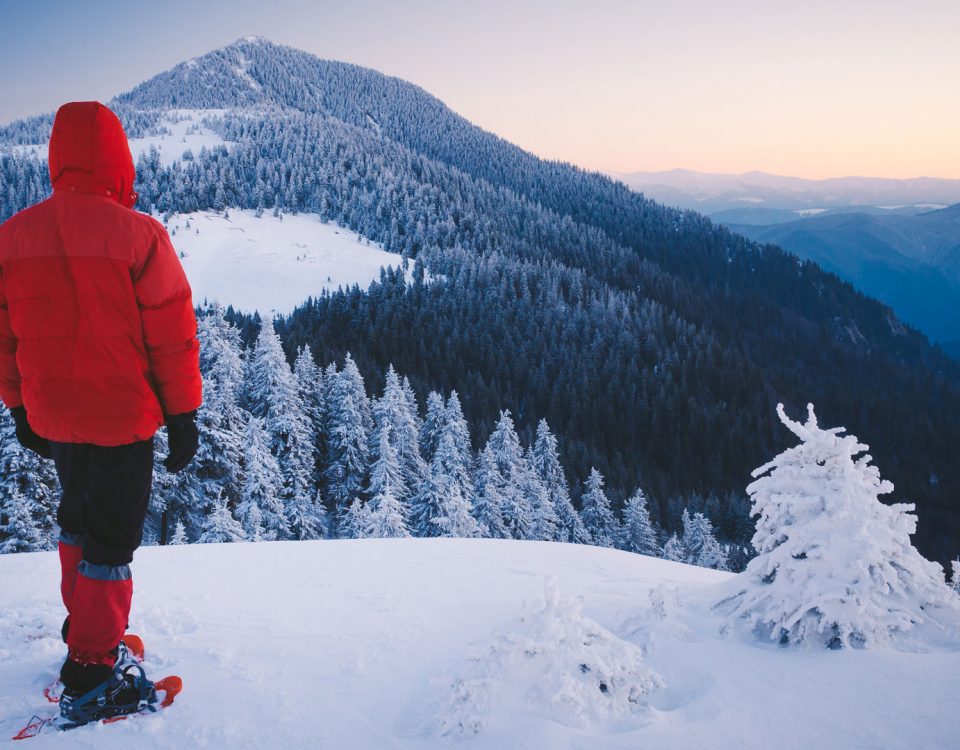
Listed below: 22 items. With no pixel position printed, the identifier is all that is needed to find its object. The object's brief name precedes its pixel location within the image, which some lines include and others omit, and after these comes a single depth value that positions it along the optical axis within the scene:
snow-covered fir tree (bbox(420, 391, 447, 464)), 35.09
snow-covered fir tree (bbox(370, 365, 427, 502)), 29.77
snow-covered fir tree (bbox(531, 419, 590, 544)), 34.44
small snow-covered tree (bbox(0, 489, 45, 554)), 15.49
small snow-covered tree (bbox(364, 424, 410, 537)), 21.33
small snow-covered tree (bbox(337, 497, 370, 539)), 22.90
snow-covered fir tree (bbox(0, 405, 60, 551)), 15.70
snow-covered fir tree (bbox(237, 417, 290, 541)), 21.63
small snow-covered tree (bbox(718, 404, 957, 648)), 3.69
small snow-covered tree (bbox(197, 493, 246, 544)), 18.81
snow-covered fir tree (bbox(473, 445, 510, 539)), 27.92
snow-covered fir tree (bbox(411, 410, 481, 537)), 24.98
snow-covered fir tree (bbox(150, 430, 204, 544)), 18.45
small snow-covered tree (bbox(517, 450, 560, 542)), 29.61
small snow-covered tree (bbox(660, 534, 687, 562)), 37.00
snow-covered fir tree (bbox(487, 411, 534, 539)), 28.83
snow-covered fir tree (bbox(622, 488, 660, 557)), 37.31
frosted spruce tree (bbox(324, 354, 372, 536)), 28.97
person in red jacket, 2.75
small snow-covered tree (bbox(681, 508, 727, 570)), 37.34
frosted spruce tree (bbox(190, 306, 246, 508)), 19.97
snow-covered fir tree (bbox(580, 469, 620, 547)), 37.63
